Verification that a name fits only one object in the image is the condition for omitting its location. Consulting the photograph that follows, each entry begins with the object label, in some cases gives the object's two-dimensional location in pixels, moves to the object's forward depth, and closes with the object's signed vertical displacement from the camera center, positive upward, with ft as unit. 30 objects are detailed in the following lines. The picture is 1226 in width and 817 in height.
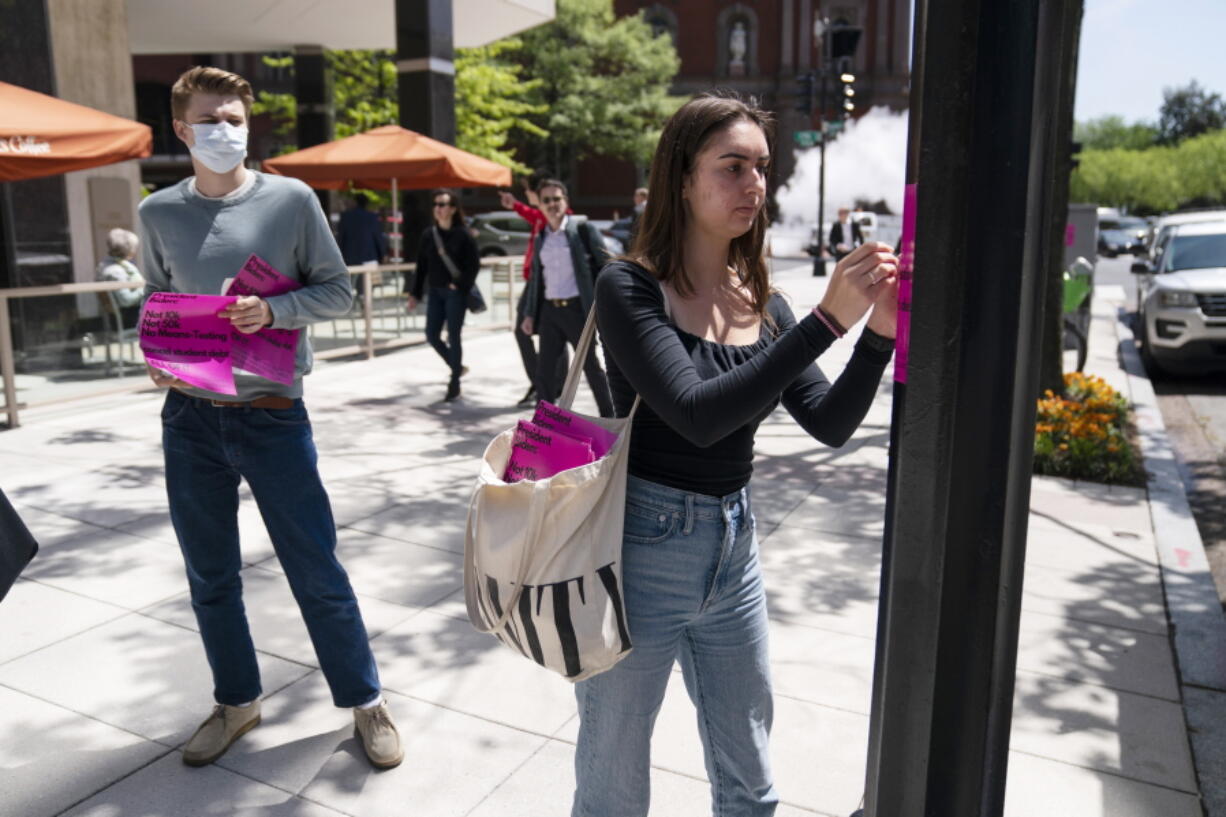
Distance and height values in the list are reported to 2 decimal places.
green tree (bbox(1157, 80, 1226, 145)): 326.24 +29.22
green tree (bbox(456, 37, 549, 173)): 86.58 +8.93
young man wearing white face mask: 10.37 -1.95
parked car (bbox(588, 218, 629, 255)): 92.31 -2.58
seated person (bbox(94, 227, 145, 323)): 33.14 -1.86
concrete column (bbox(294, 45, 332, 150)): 69.92 +7.34
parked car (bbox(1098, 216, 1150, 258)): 133.59 -3.89
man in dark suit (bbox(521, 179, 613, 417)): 26.22 -1.91
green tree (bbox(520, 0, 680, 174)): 139.85 +17.45
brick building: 170.60 +25.43
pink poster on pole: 5.24 -0.35
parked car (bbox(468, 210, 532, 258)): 96.68 -2.29
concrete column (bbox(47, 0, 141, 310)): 39.19 +4.46
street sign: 84.53 +5.66
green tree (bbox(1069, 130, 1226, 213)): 240.53 +7.29
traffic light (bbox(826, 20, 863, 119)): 76.13 +11.11
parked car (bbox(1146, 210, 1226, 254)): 50.49 -0.64
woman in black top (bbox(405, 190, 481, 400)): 32.55 -1.96
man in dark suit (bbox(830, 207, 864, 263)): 90.62 -2.46
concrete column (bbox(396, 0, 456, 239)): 52.95 +7.04
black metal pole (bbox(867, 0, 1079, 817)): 4.82 -0.99
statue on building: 176.04 +27.35
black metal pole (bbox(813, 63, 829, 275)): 78.79 +3.58
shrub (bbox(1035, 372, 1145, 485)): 24.32 -5.52
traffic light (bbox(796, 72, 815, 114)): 77.92 +8.44
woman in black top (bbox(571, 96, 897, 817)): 6.66 -1.49
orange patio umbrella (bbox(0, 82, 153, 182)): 24.31 +1.73
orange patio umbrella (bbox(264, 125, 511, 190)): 42.27 +1.85
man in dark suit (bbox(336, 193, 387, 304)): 51.90 -1.37
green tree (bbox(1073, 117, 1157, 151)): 401.08 +28.97
